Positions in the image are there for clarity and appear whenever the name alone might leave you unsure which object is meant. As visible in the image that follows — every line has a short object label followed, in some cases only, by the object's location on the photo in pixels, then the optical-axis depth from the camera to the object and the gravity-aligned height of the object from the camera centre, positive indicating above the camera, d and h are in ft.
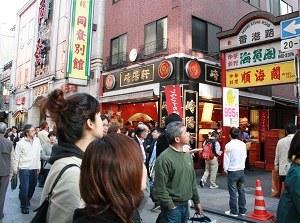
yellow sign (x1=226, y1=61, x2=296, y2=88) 32.88 +7.33
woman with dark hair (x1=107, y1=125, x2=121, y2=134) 19.37 -0.07
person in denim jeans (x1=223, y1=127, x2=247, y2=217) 19.76 -3.30
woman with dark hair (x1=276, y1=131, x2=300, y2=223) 7.42 -1.96
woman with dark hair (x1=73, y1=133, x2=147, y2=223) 4.25 -0.91
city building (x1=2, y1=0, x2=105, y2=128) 46.01 +17.25
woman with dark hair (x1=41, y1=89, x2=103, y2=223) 5.20 -0.13
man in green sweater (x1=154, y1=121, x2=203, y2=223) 11.43 -2.33
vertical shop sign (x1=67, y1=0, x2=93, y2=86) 45.01 +14.74
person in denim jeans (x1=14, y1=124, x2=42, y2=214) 20.01 -3.03
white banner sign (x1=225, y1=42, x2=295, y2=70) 33.09 +9.89
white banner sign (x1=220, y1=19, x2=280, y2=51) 33.25 +12.75
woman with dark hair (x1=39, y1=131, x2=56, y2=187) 25.12 -2.17
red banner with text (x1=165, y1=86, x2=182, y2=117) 35.44 +3.99
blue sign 20.61 +8.25
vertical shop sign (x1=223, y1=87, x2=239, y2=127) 29.04 +2.53
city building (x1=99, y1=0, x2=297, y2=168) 38.52 +10.85
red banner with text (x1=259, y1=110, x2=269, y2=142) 48.70 +1.29
